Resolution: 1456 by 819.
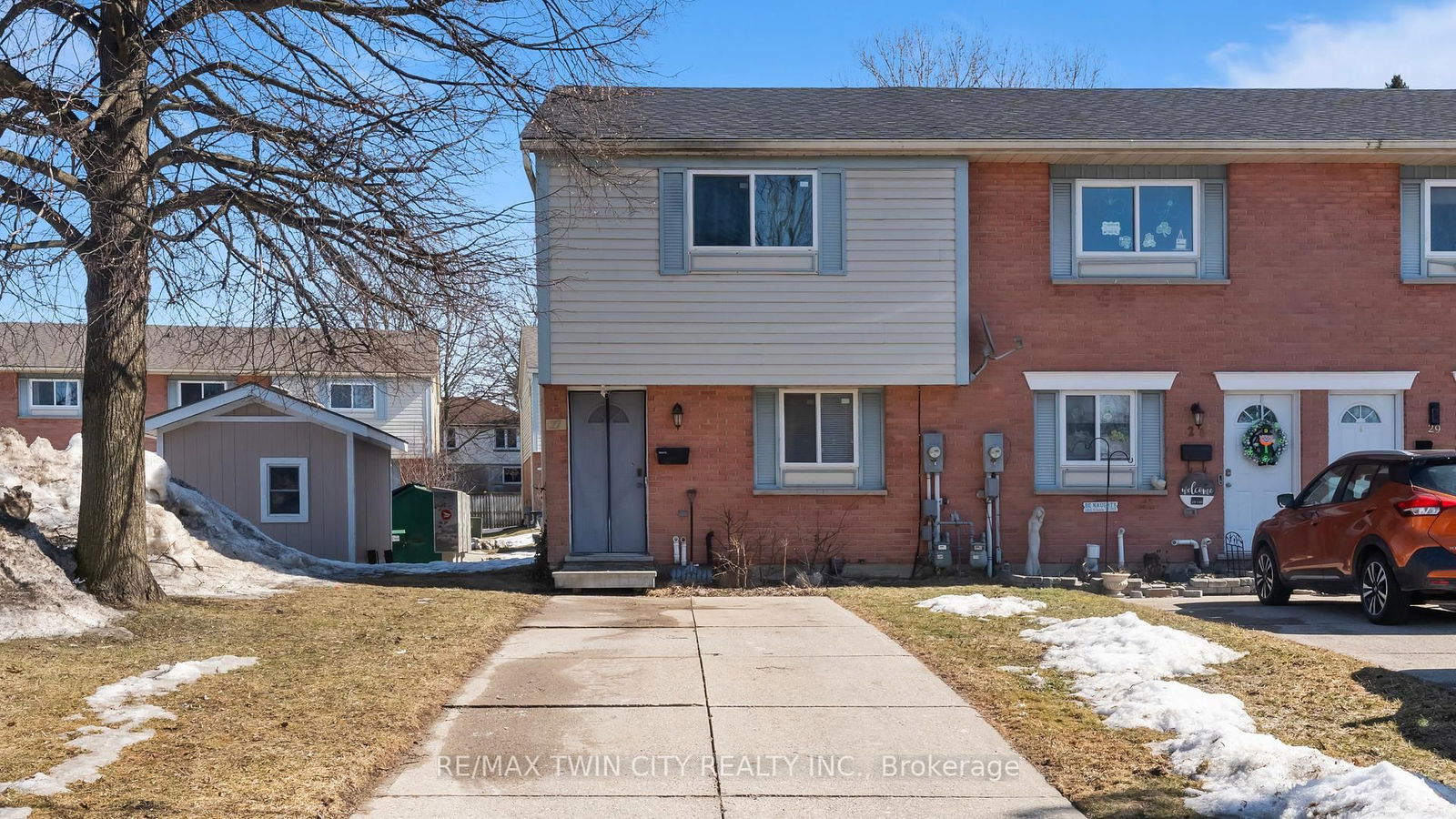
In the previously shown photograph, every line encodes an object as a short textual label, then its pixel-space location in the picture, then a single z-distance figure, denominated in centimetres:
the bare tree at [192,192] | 903
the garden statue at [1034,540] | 1580
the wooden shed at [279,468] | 2139
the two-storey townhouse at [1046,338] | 1580
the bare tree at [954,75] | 3450
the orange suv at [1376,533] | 1051
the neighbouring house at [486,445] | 5397
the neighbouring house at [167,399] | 4066
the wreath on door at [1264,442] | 1622
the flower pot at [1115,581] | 1459
